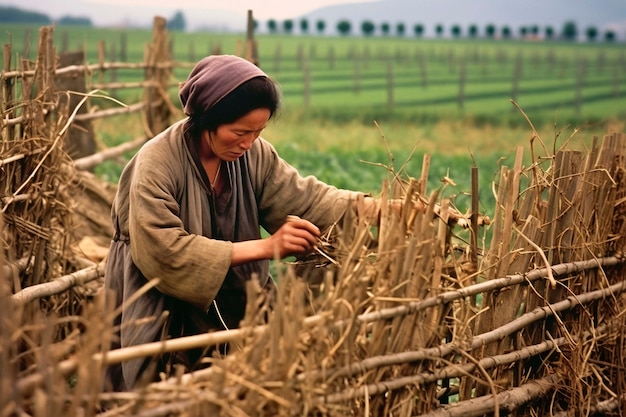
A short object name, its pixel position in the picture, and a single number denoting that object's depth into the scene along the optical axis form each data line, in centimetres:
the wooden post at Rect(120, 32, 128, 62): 3486
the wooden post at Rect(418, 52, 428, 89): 4202
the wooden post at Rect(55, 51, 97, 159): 796
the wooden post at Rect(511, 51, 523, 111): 3762
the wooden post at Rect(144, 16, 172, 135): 938
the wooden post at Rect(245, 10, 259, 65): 850
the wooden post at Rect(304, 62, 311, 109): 3136
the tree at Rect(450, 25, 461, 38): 9901
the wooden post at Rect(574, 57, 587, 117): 3631
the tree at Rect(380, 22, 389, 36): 10281
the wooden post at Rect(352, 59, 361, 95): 3968
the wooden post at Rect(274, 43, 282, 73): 4575
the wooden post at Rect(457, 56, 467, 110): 3484
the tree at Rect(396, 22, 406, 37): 9831
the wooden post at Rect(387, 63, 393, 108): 3374
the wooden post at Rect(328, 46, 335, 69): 4944
